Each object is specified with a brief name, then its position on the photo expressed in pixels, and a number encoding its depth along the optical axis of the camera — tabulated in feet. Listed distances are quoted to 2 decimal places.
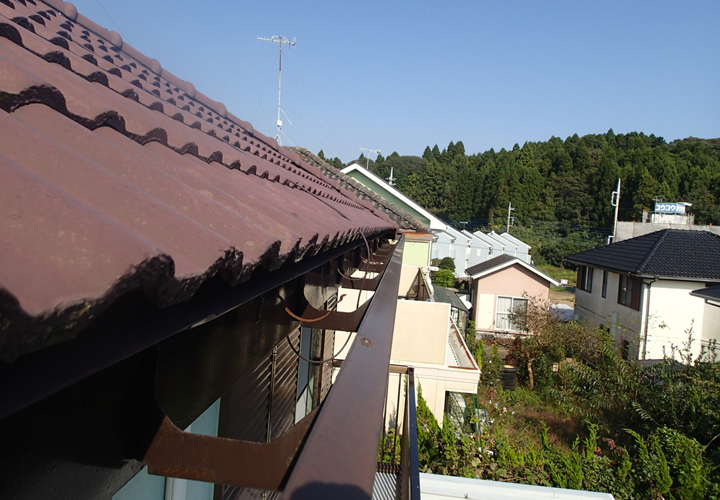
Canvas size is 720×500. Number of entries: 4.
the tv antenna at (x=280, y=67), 48.75
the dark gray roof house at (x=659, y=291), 60.54
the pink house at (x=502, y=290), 83.30
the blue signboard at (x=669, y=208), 125.49
